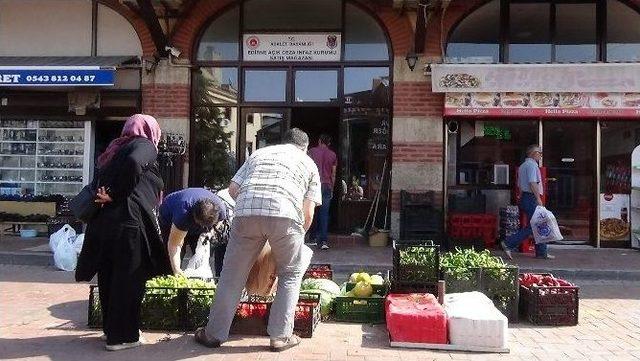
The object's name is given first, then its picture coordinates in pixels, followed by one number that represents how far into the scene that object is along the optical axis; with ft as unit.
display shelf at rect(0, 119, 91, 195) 39.50
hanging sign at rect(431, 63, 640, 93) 33.35
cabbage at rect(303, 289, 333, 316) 19.47
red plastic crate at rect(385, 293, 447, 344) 16.76
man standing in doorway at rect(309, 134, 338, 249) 33.12
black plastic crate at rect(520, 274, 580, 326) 19.35
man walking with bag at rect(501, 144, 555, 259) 31.05
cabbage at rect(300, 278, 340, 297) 19.89
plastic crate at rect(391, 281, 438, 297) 19.44
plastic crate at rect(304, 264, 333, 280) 21.64
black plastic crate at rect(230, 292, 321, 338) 17.43
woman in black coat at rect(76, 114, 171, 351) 15.35
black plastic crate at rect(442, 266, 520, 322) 19.70
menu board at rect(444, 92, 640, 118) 33.91
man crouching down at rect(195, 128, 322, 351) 15.16
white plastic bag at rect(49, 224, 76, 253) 29.71
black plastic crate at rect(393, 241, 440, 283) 19.49
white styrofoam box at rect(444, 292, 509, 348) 16.49
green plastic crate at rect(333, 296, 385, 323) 19.33
